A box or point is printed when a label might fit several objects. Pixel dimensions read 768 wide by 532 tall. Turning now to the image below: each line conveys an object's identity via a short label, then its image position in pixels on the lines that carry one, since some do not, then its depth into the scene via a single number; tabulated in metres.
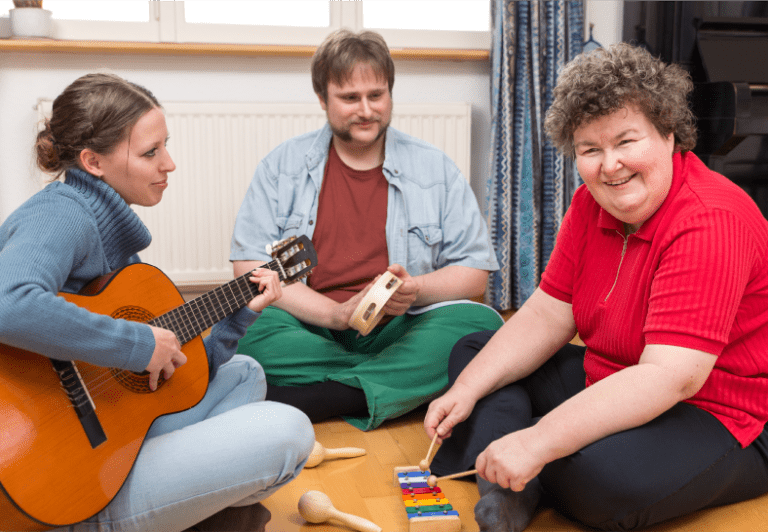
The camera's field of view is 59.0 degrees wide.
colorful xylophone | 1.19
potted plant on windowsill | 2.51
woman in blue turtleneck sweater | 0.95
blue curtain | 2.88
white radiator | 2.70
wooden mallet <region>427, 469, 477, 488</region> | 1.23
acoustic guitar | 0.93
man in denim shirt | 1.78
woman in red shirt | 1.08
